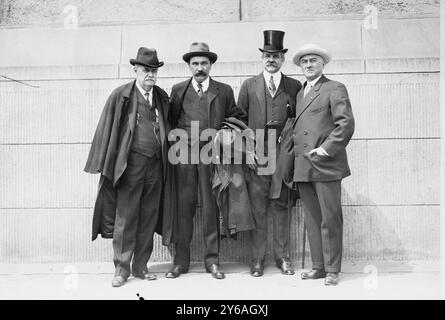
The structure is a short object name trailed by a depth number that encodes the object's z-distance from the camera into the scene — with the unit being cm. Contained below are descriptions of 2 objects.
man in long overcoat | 514
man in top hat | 546
